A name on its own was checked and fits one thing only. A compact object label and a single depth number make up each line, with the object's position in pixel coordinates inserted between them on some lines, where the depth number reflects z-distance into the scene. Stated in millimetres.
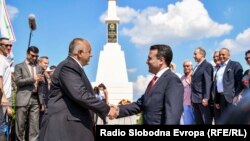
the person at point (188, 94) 5941
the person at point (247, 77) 5271
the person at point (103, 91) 10251
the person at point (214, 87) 5806
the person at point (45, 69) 5917
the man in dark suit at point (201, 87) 5816
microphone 6562
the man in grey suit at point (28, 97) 5363
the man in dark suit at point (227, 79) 5613
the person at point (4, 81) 3621
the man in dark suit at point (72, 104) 2836
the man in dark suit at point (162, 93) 2708
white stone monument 21759
